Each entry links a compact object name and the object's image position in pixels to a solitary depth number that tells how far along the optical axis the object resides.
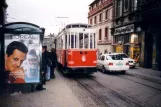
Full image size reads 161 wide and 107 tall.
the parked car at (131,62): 23.43
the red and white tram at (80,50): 15.73
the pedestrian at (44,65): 11.44
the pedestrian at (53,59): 15.63
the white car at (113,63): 18.25
